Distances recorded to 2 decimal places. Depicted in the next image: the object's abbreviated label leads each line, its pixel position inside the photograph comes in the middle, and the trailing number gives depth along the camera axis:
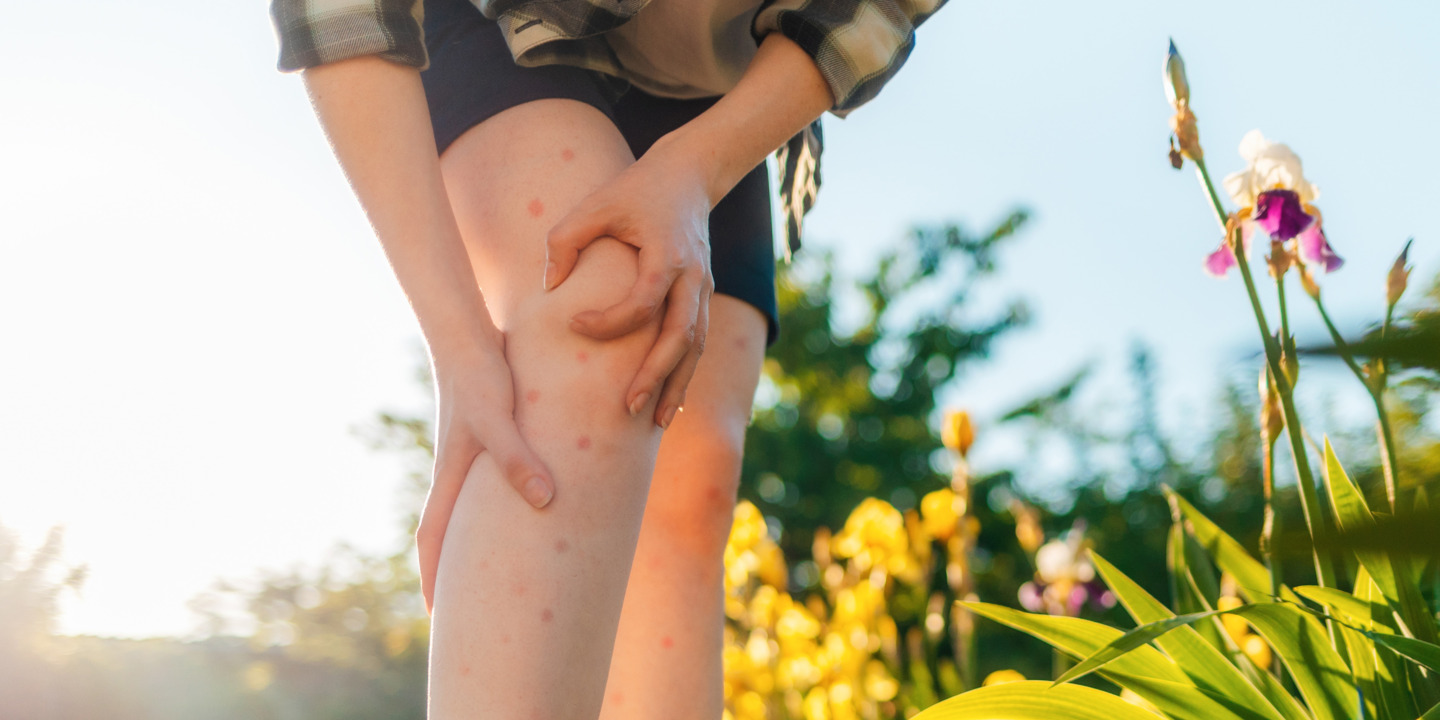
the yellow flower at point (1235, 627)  1.70
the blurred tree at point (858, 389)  8.00
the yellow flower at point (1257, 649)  1.58
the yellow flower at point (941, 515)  2.20
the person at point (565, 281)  0.62
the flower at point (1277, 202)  1.14
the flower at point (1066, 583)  2.36
